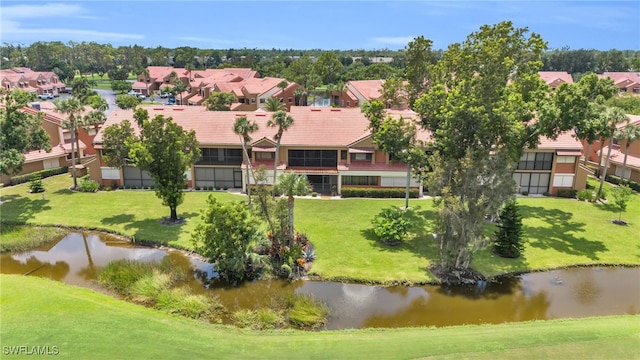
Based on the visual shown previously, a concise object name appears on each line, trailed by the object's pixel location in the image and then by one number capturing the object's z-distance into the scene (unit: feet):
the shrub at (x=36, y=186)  138.31
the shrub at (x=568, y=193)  140.56
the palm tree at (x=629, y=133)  135.44
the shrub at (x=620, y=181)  145.89
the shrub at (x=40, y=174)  148.66
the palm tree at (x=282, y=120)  113.80
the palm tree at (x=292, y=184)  90.27
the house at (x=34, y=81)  377.09
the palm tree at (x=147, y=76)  401.08
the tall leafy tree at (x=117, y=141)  136.46
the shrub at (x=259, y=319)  72.02
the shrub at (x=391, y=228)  101.71
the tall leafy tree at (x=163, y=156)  106.83
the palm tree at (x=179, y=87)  308.19
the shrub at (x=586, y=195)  135.74
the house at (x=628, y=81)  354.82
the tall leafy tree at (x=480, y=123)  86.22
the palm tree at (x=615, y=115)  124.98
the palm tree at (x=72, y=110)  135.23
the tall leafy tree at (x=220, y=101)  235.93
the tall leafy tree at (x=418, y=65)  136.67
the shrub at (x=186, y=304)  75.10
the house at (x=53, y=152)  156.56
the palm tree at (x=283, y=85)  274.36
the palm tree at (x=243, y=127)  113.91
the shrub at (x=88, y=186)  140.32
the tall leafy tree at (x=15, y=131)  115.14
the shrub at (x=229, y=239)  86.48
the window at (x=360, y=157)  144.36
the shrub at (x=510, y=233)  98.22
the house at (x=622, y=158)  149.79
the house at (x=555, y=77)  338.32
